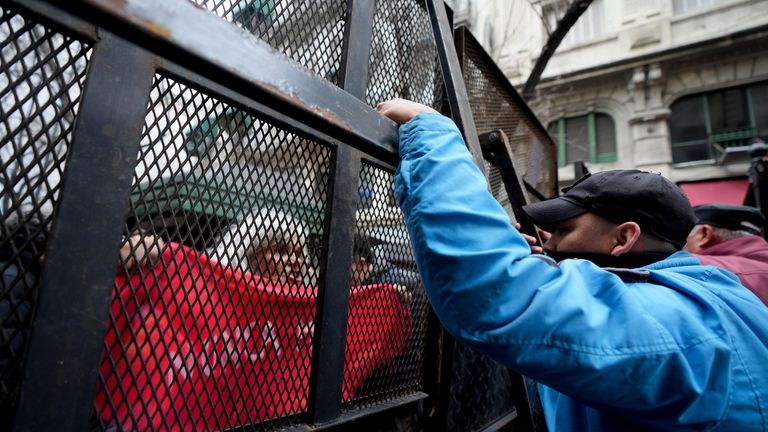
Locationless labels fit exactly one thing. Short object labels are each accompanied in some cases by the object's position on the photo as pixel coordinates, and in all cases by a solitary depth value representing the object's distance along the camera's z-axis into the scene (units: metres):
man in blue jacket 0.82
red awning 9.54
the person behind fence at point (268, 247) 1.03
